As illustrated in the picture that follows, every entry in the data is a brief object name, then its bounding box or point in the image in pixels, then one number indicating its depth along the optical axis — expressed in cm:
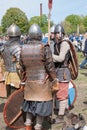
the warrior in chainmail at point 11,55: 567
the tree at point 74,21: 10050
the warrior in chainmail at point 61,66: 555
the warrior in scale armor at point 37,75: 467
